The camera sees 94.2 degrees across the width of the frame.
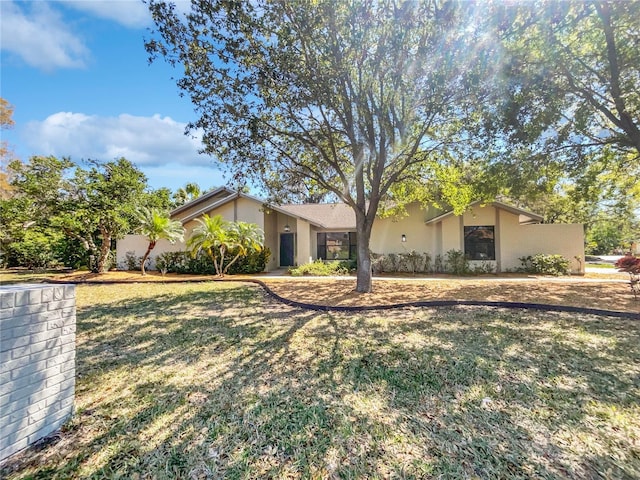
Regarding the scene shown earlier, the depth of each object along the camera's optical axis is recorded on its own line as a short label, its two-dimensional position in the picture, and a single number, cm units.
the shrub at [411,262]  1595
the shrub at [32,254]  1867
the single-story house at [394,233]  1521
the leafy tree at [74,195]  1305
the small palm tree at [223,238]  1380
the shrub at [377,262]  1620
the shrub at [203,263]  1581
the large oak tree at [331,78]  745
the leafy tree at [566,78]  743
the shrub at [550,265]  1423
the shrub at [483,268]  1517
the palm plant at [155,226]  1409
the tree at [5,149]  2625
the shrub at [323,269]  1498
